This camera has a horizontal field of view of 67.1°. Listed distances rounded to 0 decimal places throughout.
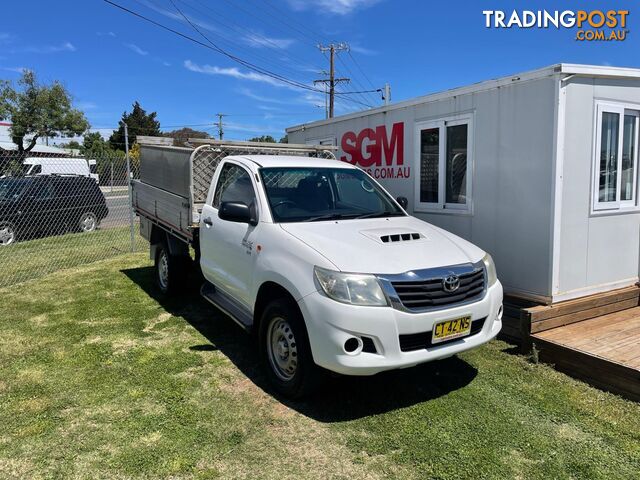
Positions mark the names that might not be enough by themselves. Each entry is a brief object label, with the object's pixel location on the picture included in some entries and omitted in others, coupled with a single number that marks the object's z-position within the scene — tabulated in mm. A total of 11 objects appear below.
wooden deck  3990
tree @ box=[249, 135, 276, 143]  69194
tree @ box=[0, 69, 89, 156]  37781
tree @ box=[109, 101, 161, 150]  67375
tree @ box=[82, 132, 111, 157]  51850
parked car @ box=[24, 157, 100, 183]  25419
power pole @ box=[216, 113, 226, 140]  68550
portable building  5168
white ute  3334
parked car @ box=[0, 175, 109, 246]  12219
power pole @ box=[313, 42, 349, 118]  35375
